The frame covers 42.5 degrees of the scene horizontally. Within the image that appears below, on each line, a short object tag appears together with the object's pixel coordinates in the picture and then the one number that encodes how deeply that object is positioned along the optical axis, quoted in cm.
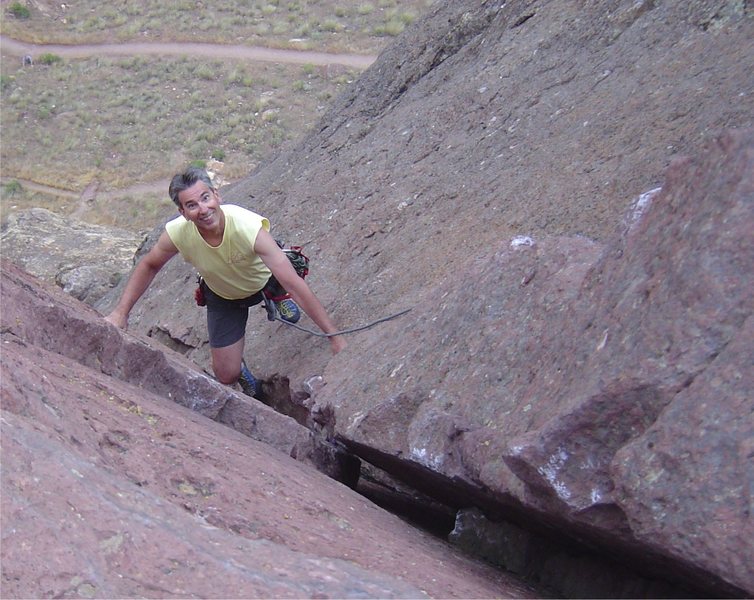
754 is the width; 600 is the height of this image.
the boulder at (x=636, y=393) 280
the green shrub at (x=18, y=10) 3838
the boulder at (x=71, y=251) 1140
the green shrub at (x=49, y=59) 3428
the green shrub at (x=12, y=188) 2511
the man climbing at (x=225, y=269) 557
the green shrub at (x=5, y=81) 3250
